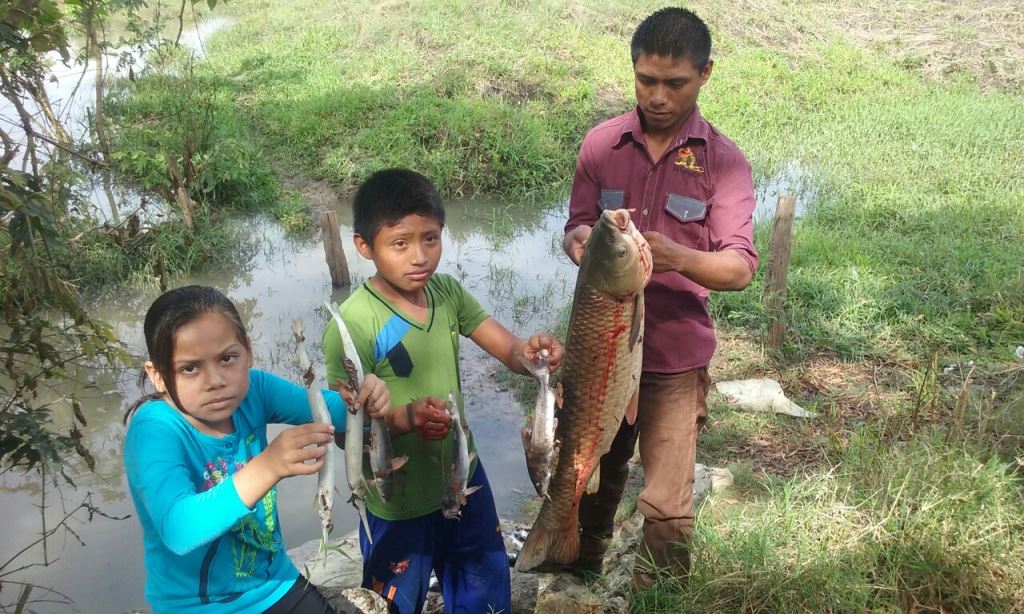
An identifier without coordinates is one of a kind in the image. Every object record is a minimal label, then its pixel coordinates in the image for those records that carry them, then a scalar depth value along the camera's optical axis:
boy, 2.61
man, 2.78
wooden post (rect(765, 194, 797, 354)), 6.22
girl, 1.96
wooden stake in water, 7.34
